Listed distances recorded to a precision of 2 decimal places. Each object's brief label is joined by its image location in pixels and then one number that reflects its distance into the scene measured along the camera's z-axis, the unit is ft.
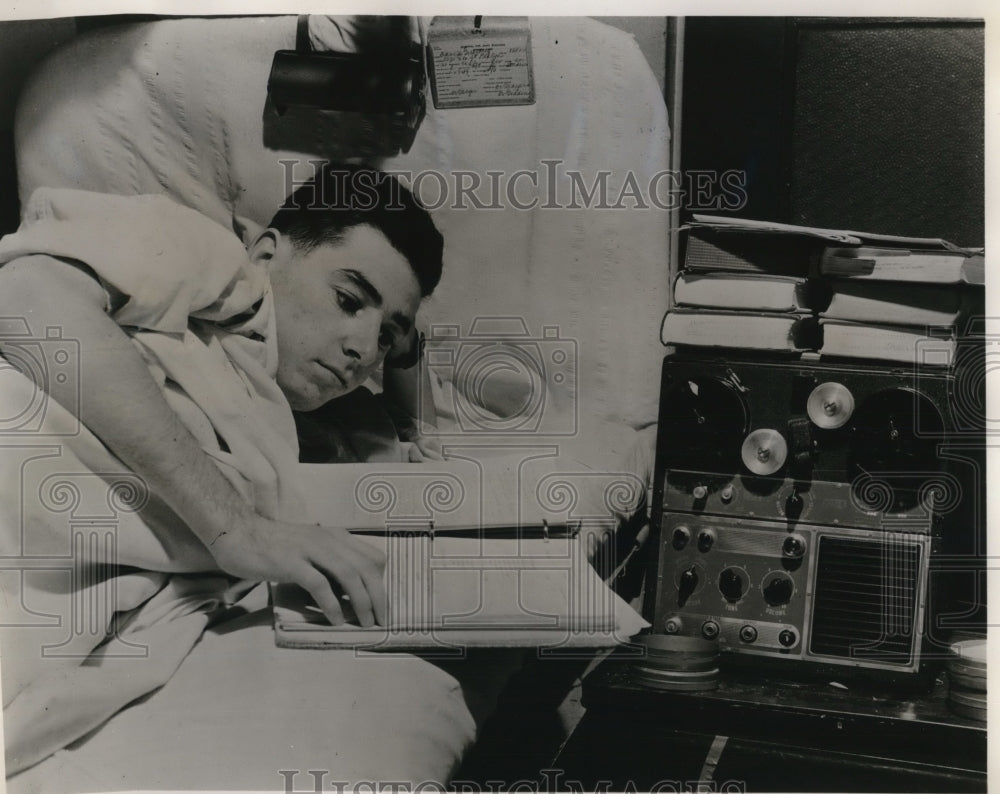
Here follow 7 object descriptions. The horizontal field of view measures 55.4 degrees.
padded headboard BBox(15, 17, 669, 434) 6.80
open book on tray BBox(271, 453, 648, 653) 6.77
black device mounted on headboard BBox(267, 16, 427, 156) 6.76
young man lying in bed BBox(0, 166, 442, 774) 6.63
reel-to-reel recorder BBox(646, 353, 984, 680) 6.40
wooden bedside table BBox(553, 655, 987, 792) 5.98
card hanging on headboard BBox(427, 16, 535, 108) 6.77
